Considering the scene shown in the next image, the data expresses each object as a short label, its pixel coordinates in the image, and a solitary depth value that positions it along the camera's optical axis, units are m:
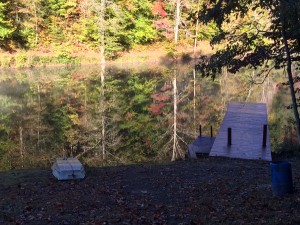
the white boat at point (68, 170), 11.16
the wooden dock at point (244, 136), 14.37
